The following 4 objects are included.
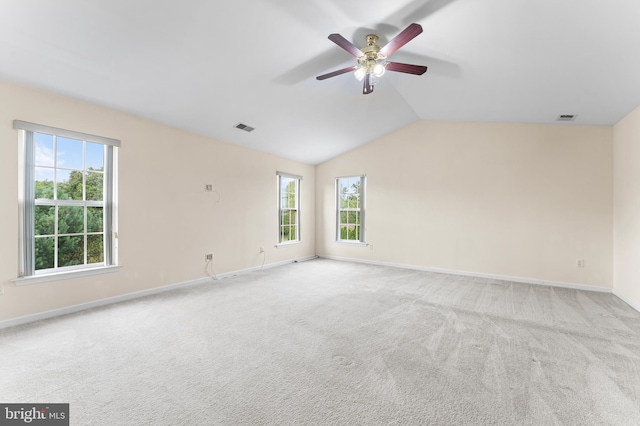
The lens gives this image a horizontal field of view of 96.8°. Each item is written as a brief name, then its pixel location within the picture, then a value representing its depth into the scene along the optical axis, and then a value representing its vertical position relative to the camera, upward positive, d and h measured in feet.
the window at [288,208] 21.29 +0.36
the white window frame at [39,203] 9.98 +0.35
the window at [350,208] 22.29 +0.36
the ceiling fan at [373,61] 8.69 +5.06
